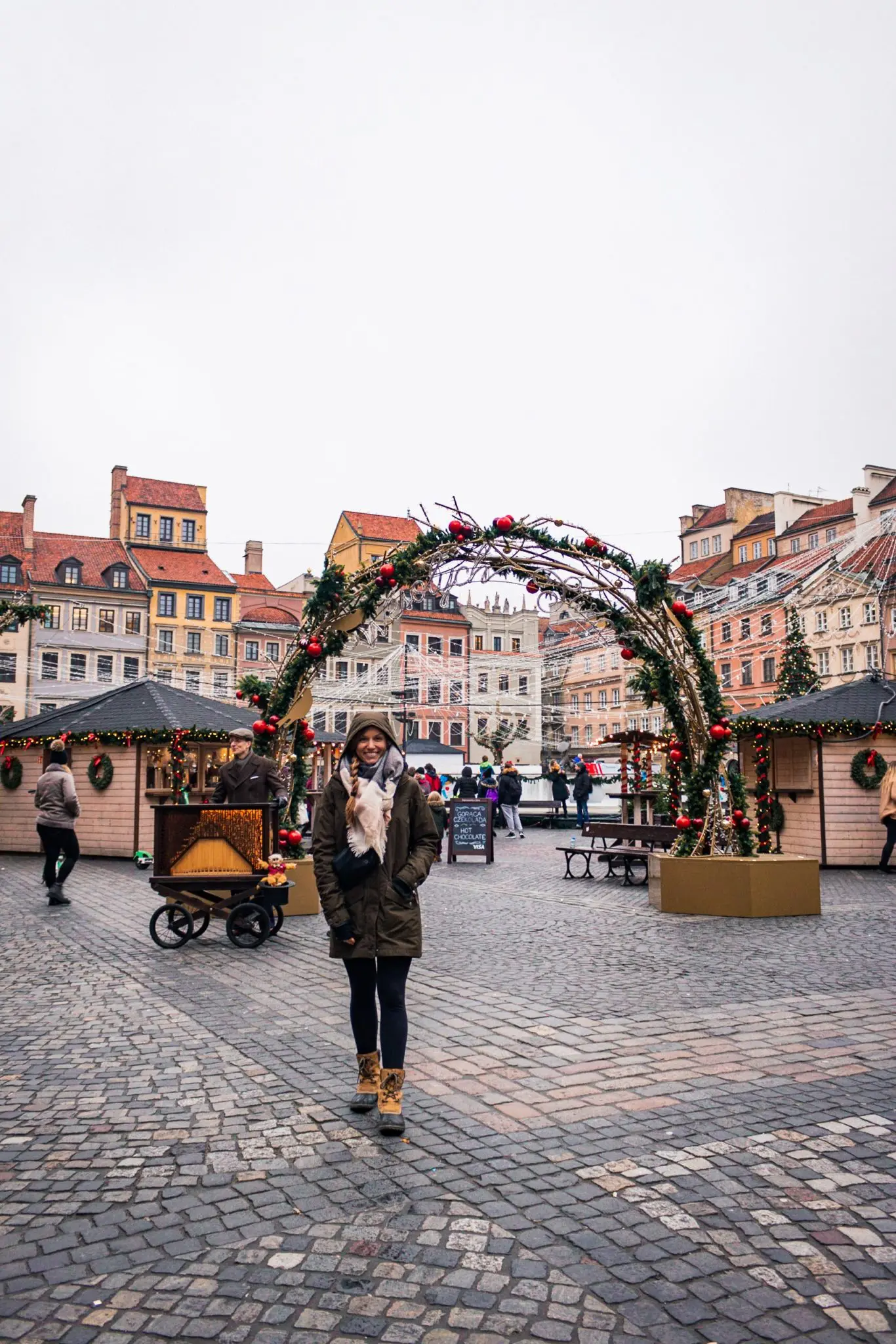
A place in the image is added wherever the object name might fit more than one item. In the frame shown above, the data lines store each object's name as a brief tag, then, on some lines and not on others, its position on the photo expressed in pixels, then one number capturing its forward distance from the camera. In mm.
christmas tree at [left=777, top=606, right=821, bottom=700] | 45469
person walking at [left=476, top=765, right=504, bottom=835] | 26903
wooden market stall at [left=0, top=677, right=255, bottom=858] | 20062
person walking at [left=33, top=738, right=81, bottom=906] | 12703
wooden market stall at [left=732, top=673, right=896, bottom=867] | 18250
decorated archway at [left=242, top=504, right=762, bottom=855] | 12227
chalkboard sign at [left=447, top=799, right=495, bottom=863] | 19328
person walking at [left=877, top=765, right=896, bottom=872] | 16844
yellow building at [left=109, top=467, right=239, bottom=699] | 62656
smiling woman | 4801
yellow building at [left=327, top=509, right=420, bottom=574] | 65188
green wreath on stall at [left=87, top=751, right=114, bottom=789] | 20250
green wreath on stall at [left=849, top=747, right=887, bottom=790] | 18172
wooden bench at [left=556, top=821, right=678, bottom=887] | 15539
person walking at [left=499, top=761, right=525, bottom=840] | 26250
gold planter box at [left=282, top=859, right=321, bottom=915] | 12281
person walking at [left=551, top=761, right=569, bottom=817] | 30469
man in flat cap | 11281
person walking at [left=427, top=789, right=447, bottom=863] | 18328
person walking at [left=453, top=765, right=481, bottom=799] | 23828
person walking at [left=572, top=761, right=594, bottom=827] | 28219
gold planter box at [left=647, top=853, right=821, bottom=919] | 11727
